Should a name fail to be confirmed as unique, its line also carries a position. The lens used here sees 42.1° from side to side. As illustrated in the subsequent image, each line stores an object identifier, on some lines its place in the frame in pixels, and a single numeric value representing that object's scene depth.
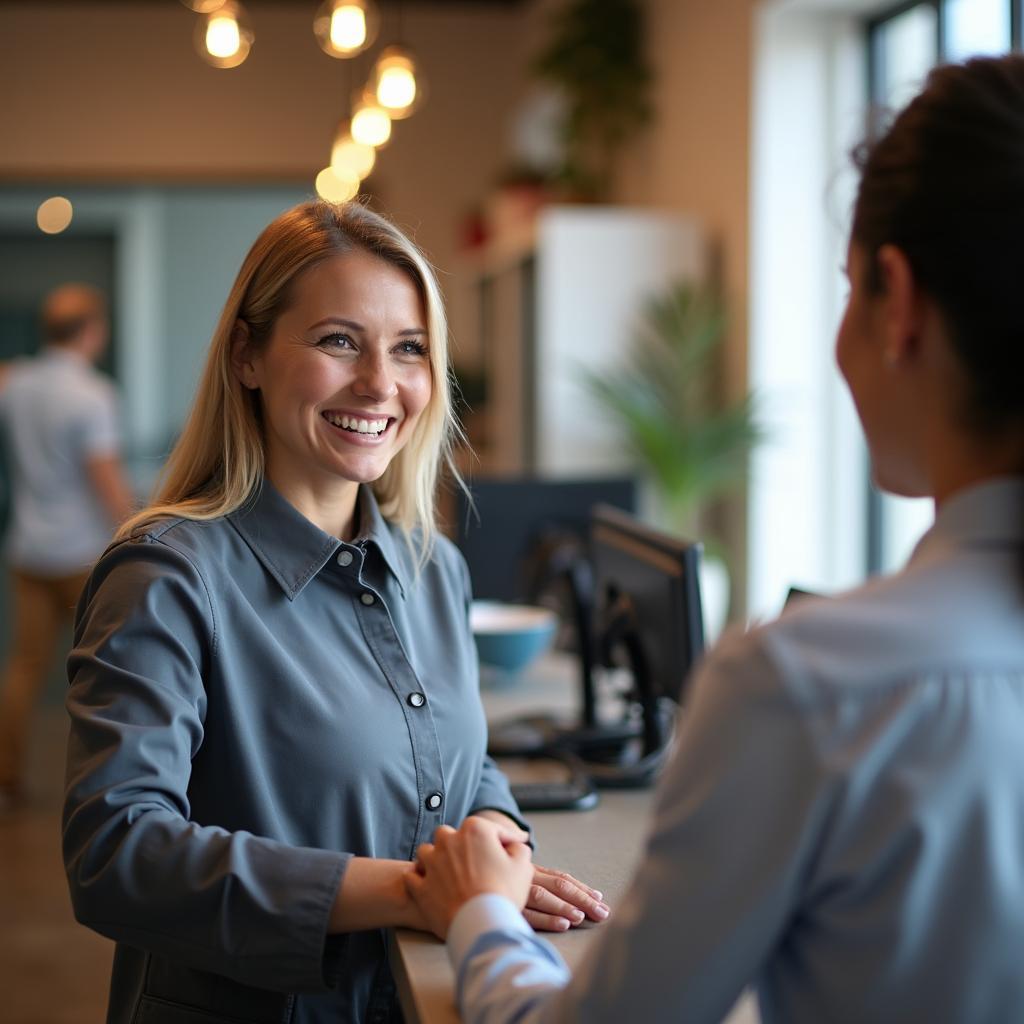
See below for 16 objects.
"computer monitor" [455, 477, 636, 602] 3.16
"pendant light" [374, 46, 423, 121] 3.67
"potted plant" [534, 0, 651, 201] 5.24
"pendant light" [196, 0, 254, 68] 3.39
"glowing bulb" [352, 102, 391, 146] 4.25
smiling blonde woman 1.21
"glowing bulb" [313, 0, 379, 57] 3.26
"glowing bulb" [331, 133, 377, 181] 5.21
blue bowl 2.64
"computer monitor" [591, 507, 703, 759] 1.83
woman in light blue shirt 0.76
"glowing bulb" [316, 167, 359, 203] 6.48
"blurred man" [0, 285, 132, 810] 4.81
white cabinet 4.55
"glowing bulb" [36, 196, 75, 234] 9.55
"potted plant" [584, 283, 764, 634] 4.17
